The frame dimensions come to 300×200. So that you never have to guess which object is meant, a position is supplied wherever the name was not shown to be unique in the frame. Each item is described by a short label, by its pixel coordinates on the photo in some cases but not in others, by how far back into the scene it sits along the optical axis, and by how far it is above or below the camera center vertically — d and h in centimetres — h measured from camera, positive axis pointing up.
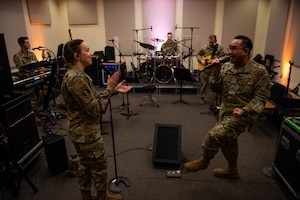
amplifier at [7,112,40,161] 242 -116
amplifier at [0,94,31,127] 233 -79
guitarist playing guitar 486 -42
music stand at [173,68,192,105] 496 -82
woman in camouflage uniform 158 -55
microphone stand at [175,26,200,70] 721 -29
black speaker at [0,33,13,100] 214 -33
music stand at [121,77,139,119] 457 -159
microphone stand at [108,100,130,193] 235 -161
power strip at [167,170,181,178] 256 -161
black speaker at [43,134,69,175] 256 -136
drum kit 644 -87
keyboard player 422 -38
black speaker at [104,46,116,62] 722 -46
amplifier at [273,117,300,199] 210 -122
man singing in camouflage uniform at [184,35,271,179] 204 -55
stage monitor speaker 274 -140
